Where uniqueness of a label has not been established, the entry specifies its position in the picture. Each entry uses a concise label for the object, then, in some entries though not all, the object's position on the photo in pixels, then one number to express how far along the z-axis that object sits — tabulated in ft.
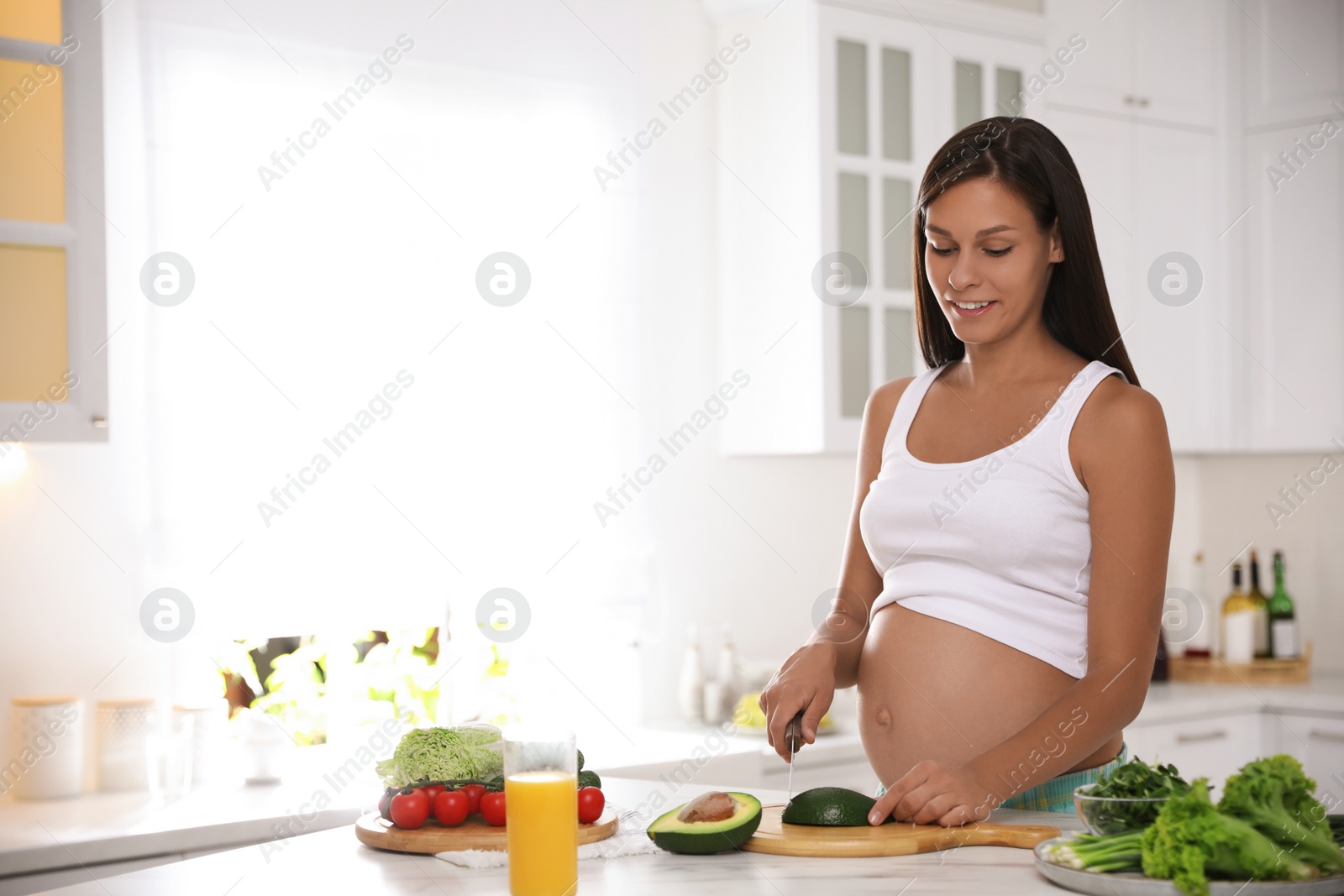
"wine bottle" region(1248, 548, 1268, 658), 11.83
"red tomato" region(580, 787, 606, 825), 4.37
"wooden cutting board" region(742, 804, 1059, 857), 3.93
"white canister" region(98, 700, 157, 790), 7.68
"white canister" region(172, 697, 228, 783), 7.81
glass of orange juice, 3.63
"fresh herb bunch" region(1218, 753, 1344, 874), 3.35
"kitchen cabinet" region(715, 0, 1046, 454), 9.80
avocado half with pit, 4.01
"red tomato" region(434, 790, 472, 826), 4.34
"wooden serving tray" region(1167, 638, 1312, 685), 11.54
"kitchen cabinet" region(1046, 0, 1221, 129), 11.34
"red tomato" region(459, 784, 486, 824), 4.45
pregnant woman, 4.34
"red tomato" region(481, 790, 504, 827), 4.35
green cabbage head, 4.55
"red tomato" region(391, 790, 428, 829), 4.32
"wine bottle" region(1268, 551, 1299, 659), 11.67
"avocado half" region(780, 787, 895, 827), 4.15
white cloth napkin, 4.04
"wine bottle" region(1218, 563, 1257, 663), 11.75
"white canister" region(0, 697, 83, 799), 7.52
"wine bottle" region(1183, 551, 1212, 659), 12.30
